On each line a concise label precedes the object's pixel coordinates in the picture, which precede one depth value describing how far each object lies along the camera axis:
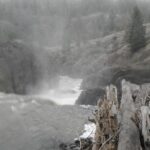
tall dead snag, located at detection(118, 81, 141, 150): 9.69
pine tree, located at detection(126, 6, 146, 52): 61.81
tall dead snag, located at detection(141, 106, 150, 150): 10.26
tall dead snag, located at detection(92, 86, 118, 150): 10.45
